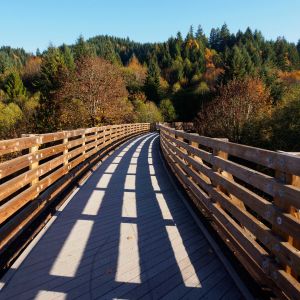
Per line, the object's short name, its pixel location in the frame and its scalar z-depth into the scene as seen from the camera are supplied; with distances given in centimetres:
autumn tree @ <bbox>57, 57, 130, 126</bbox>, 3152
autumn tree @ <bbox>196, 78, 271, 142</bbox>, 2469
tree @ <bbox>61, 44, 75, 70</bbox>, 8019
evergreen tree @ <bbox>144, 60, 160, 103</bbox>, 8525
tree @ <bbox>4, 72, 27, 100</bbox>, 7750
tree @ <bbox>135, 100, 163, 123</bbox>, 5836
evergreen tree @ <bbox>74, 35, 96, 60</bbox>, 8253
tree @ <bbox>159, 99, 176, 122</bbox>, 7607
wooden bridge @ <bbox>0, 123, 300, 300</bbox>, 310
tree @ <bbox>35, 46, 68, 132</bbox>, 2709
